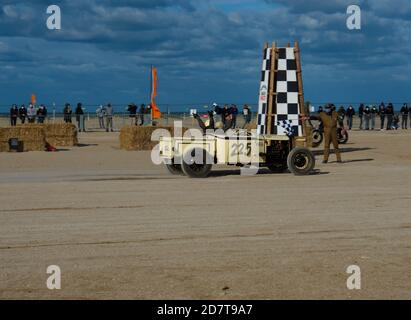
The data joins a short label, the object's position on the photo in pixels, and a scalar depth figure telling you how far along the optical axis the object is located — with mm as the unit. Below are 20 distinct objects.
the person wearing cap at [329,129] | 17812
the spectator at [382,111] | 37203
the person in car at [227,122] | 14766
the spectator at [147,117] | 35156
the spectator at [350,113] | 37762
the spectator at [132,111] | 34938
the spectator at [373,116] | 37969
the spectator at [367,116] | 37656
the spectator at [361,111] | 38156
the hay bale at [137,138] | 22891
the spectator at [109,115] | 35188
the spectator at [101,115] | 36988
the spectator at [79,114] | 34441
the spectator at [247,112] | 34788
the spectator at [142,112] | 34725
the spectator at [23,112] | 32572
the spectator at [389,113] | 37406
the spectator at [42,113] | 33625
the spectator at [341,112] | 26038
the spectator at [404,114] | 39138
